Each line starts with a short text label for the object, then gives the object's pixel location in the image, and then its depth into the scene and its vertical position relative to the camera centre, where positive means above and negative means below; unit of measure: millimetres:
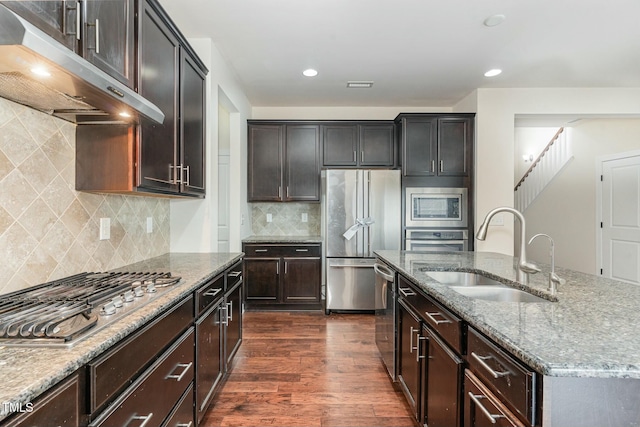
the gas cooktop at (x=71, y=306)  901 -314
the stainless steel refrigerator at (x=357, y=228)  3945 -125
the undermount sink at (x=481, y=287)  1673 -400
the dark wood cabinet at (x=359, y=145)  4301 +983
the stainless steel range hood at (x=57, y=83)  819 +465
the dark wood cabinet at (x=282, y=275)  3984 -722
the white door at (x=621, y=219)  4281 -2
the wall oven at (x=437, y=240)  3975 -272
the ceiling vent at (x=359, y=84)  3709 +1575
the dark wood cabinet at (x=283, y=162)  4273 +745
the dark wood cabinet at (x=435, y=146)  4023 +912
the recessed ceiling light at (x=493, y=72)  3408 +1583
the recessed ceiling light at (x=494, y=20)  2416 +1525
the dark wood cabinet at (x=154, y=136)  1643 +457
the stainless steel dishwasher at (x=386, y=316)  2216 -744
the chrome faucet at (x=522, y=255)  1628 -196
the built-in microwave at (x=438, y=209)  3996 +114
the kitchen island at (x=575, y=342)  790 -343
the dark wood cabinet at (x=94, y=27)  1083 +736
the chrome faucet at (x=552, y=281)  1394 -275
